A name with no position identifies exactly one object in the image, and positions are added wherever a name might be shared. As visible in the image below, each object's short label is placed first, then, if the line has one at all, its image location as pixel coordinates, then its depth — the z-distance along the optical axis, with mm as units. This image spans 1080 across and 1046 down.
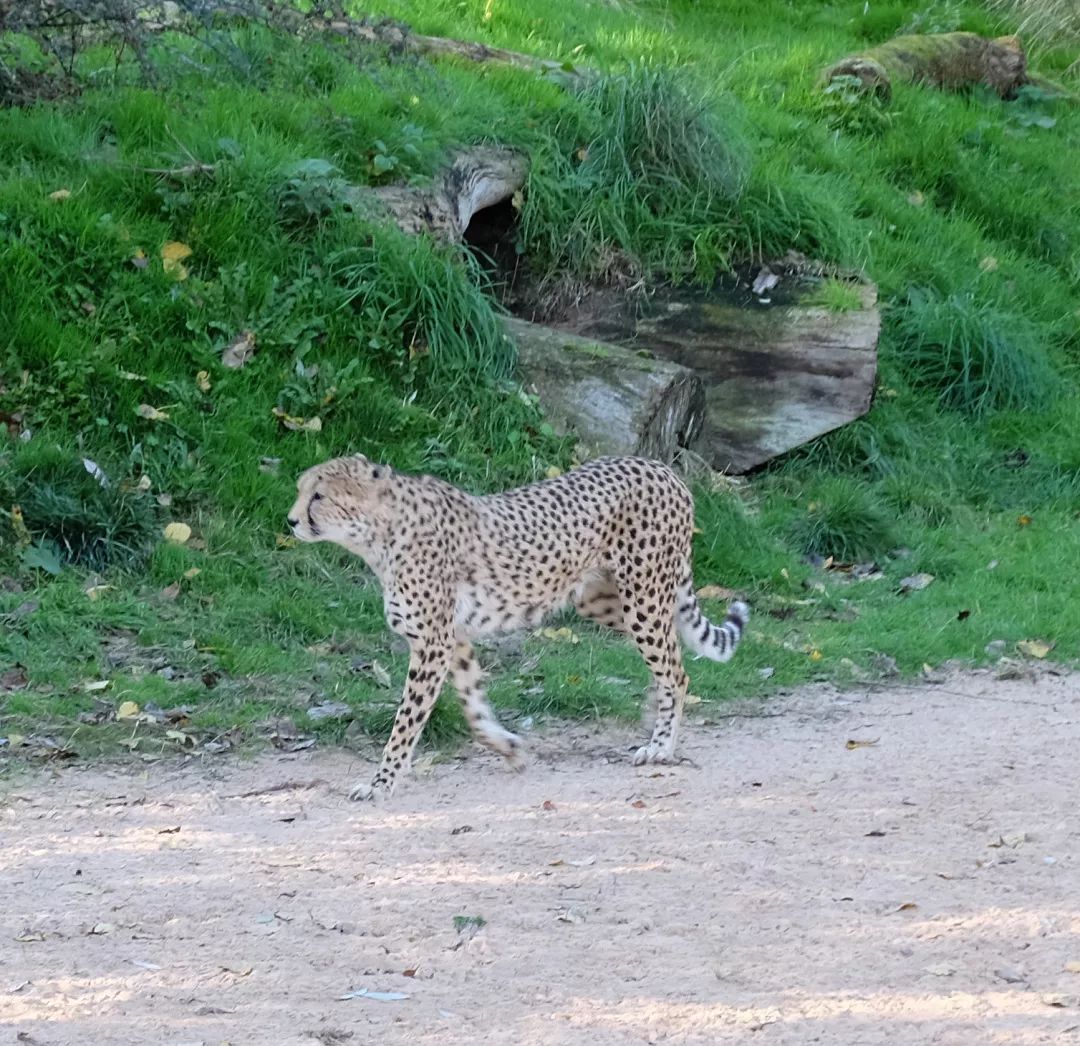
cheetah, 10570
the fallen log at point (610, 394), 15859
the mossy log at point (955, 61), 25734
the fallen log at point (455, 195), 17062
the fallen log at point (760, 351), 17437
